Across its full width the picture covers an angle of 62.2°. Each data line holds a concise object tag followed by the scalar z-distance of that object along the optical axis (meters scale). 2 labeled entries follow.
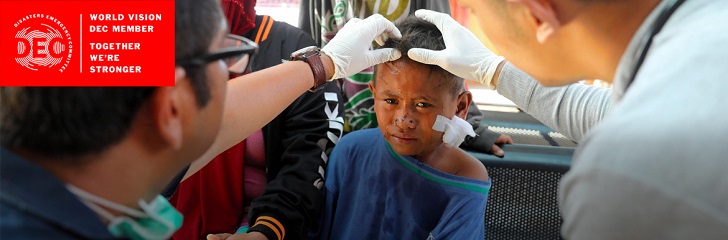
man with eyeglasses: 0.76
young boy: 1.69
